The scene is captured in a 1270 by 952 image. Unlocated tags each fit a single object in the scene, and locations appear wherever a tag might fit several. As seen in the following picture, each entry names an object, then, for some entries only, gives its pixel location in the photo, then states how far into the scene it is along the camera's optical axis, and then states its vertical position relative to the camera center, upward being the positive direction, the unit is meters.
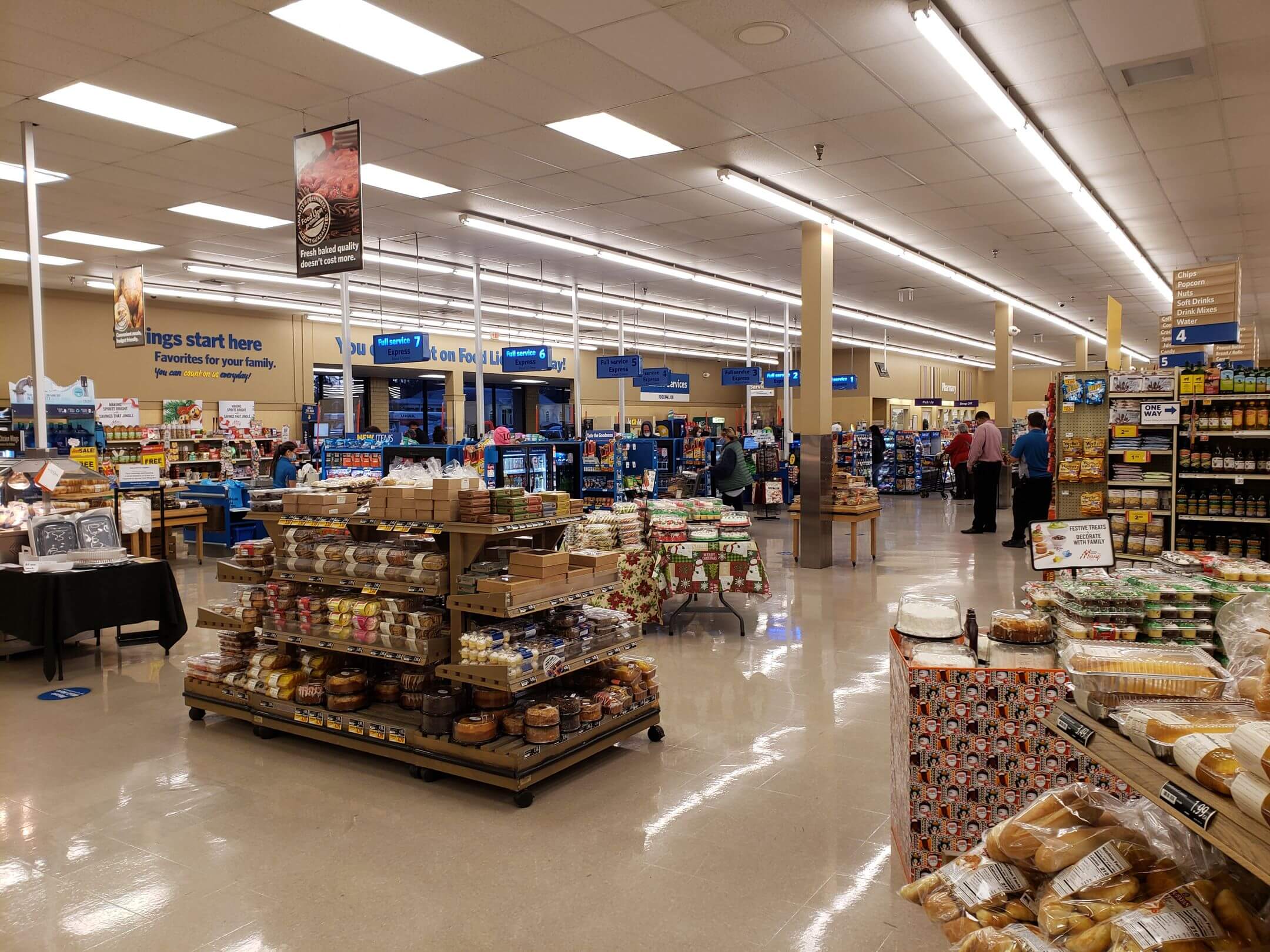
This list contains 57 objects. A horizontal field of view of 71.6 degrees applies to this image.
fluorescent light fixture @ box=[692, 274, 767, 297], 14.41 +2.62
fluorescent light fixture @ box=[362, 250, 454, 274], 12.27 +2.55
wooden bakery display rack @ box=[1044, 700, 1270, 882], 1.21 -0.58
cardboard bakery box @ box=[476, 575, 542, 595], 4.19 -0.70
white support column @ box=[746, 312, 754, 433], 19.72 +2.29
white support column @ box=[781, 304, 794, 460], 18.33 +0.74
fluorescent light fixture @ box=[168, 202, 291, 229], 9.60 +2.55
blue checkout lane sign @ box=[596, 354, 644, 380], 16.28 +1.31
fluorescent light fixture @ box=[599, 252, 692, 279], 12.30 +2.54
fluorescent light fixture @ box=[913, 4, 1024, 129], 5.13 +2.40
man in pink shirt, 13.09 -0.54
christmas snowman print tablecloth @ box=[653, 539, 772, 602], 6.99 -1.04
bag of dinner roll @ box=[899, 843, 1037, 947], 1.88 -1.03
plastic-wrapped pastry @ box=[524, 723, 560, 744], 4.12 -1.39
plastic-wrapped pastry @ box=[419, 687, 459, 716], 4.25 -1.28
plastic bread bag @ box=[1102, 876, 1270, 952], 1.42 -0.81
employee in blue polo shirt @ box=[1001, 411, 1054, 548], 11.16 -0.55
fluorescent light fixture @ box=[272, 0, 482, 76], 5.07 +2.49
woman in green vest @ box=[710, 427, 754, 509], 12.63 -0.50
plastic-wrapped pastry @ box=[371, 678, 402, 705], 4.79 -1.37
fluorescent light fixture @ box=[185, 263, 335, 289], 12.95 +2.54
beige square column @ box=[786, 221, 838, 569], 10.45 +0.33
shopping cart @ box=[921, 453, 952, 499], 21.56 -1.06
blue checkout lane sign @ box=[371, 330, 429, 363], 12.21 +1.30
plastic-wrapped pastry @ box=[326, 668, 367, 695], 4.70 -1.30
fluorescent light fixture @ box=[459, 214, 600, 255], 10.12 +2.50
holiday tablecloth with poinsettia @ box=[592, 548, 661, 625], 6.85 -1.23
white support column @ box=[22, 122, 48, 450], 7.04 +1.24
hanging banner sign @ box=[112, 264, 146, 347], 10.98 +1.69
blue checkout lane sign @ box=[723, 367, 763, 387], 19.67 +1.33
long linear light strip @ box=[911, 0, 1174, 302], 5.18 +2.40
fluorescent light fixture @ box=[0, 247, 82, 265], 11.50 +2.50
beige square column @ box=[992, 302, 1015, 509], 16.84 +1.02
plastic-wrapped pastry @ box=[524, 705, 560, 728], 4.13 -1.31
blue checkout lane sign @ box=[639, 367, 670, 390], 18.83 +1.25
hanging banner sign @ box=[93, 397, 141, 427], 13.20 +0.46
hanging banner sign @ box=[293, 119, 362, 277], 6.18 +1.73
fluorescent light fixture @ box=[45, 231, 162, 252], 10.74 +2.55
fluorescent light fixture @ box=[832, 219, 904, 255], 10.70 +2.52
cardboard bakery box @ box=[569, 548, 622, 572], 4.66 -0.65
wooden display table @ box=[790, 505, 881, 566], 10.70 -0.98
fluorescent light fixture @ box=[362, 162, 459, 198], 8.38 +2.54
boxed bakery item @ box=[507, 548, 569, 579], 4.31 -0.62
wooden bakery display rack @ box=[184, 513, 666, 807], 4.09 -1.44
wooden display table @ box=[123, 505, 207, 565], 11.16 -1.00
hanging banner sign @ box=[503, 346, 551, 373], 14.23 +1.30
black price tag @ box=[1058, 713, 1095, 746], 1.70 -0.59
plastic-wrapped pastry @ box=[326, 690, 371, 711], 4.66 -1.39
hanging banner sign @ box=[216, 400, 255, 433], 15.98 +0.50
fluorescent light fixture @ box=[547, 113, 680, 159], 7.05 +2.53
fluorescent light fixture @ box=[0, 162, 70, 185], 7.91 +2.49
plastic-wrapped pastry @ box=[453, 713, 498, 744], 4.13 -1.37
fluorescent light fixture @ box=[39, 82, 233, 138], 6.32 +2.51
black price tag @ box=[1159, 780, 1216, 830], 1.30 -0.57
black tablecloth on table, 6.09 -1.15
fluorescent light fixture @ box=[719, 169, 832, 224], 8.38 +2.49
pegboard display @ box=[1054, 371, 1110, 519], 7.84 +0.05
